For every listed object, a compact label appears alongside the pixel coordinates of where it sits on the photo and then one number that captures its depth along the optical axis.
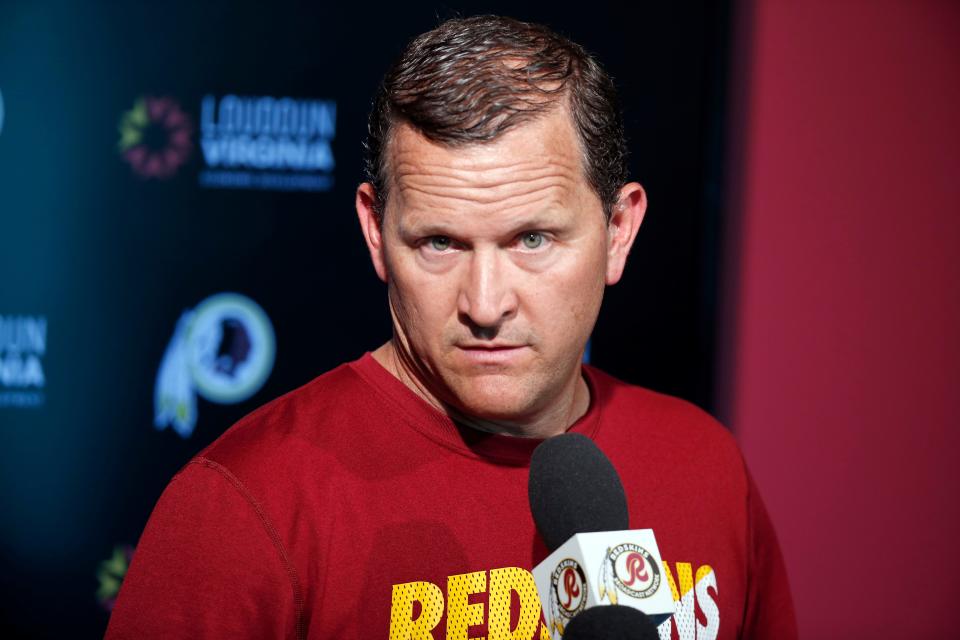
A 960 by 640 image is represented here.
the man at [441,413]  1.99
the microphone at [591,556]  1.81
